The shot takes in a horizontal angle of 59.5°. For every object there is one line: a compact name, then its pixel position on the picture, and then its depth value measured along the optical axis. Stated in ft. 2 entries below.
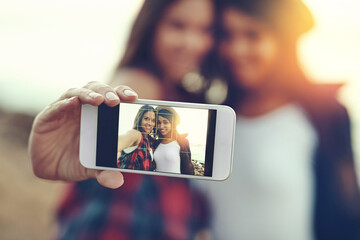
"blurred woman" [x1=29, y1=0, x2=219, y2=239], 3.02
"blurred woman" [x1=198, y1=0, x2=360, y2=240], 3.66
